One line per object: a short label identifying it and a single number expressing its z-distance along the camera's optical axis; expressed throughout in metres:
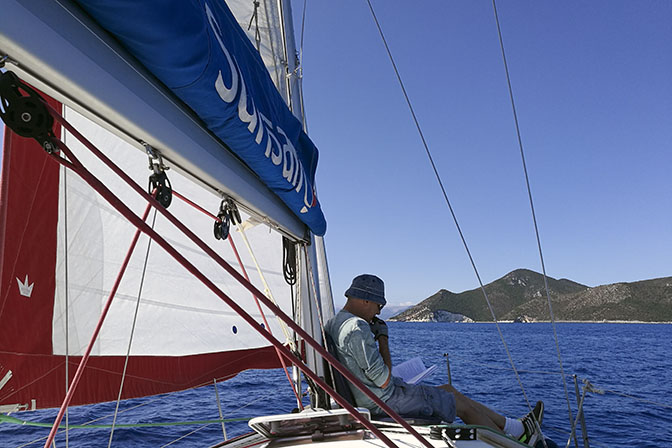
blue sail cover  0.68
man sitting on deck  2.09
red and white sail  0.71
